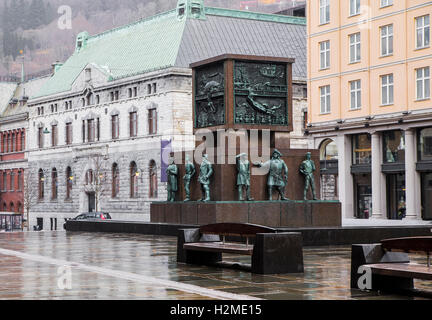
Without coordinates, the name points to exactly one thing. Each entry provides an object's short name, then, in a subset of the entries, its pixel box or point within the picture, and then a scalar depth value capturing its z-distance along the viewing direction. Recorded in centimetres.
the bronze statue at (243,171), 2933
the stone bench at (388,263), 1402
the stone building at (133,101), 7119
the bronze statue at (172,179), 3306
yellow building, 5291
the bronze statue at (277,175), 2945
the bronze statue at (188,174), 3172
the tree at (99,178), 8012
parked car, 5839
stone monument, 2948
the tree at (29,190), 9281
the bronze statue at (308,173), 3045
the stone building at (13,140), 9862
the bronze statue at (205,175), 3016
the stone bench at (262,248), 1744
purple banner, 6750
